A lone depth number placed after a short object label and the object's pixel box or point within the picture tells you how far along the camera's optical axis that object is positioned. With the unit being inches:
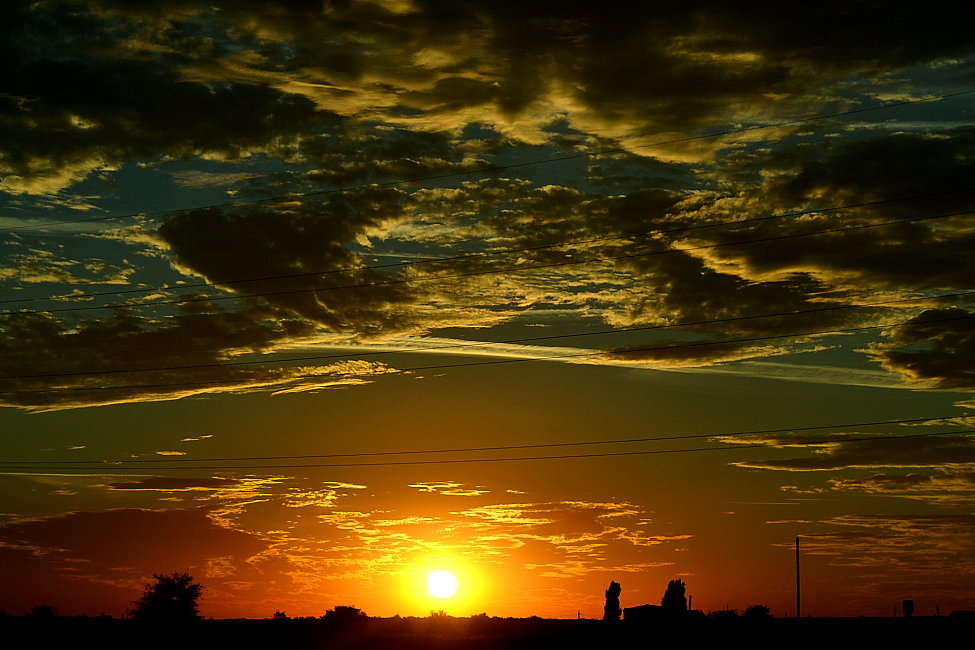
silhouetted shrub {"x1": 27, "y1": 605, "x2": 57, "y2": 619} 6651.6
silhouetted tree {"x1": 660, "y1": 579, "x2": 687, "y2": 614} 6318.9
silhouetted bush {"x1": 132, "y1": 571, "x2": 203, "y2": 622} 6333.7
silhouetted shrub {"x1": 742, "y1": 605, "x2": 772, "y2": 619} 6421.3
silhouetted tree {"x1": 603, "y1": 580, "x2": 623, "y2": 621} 6963.6
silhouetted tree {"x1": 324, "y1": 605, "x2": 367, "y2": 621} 5305.1
